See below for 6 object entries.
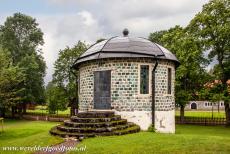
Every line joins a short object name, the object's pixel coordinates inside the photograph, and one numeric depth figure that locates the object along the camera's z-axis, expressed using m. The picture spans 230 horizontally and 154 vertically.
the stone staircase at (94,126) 16.77
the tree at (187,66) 39.81
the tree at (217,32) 38.22
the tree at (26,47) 52.19
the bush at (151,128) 19.99
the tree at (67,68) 45.84
